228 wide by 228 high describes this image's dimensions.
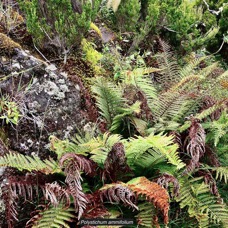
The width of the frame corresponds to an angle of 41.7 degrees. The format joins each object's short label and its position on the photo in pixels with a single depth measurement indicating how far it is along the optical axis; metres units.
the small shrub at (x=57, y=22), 2.96
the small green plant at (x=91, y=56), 3.23
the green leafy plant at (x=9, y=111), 2.47
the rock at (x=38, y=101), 2.54
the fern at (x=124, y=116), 2.58
